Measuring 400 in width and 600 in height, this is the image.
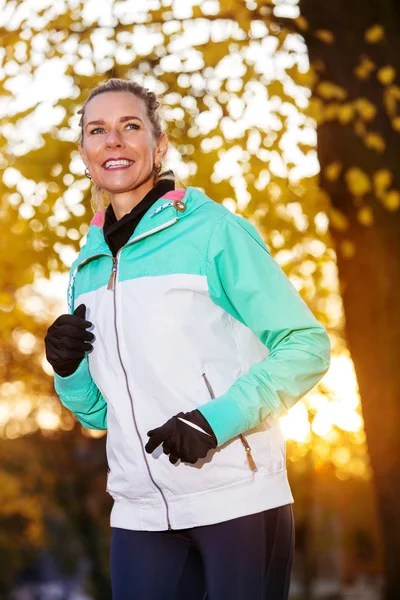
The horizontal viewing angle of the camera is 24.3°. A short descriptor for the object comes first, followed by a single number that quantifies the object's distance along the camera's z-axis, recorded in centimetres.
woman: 262
